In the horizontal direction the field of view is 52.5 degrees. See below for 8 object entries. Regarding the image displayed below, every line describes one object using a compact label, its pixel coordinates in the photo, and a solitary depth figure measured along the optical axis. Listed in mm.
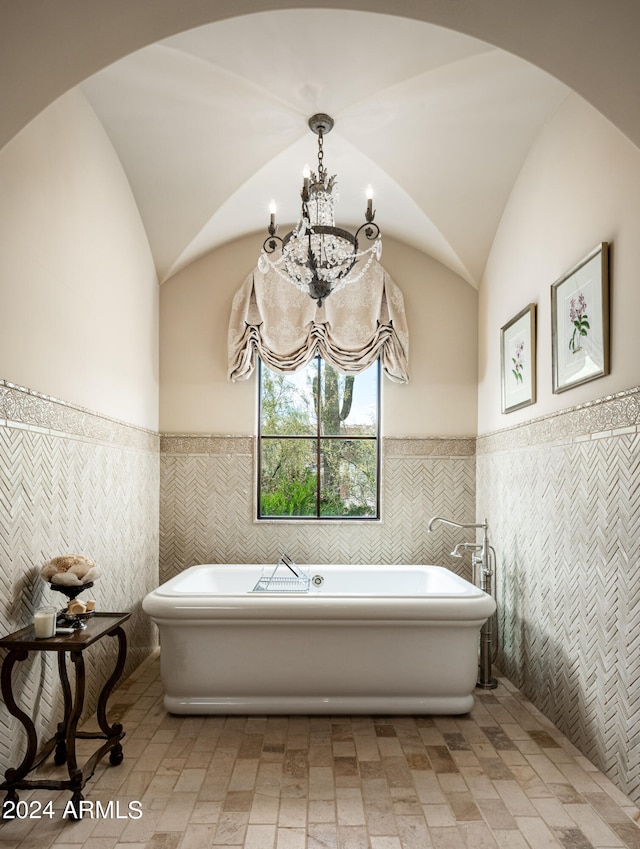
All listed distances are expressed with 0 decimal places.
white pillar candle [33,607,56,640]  2354
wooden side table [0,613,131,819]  2273
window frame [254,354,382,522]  4718
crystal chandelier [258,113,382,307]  2861
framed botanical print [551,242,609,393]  2705
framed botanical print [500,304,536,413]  3572
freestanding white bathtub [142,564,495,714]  3123
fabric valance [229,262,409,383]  4664
